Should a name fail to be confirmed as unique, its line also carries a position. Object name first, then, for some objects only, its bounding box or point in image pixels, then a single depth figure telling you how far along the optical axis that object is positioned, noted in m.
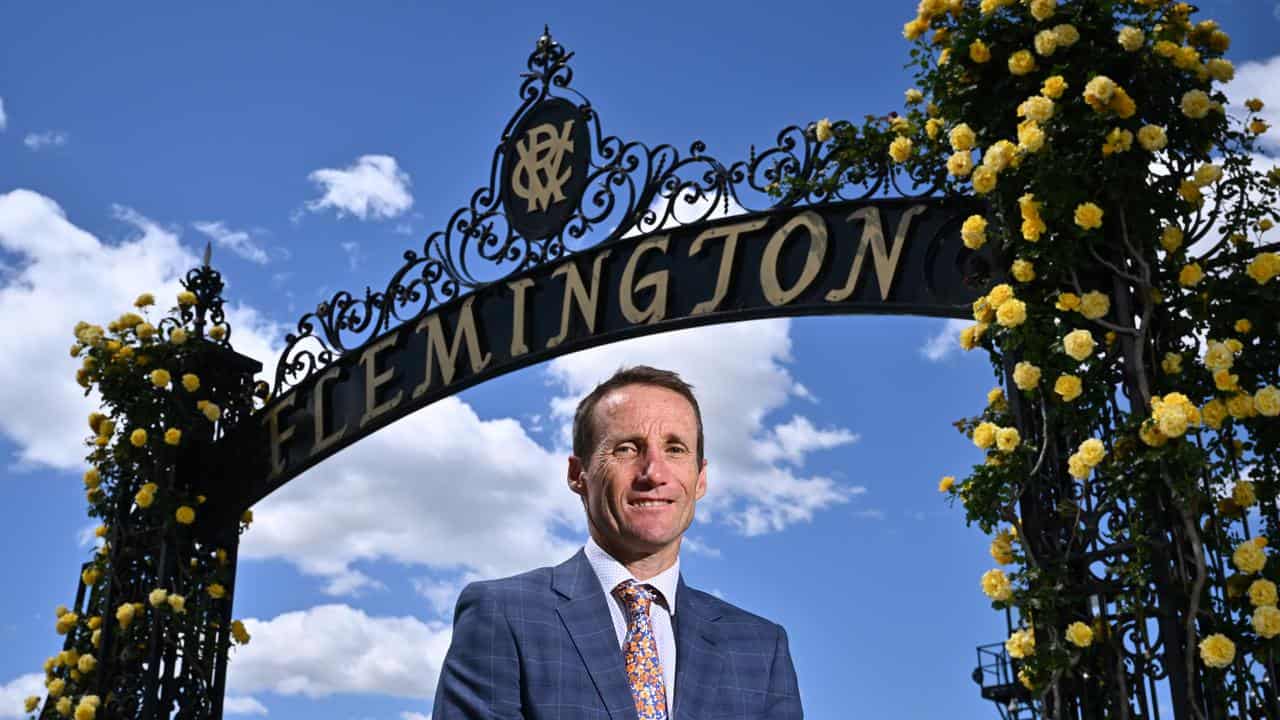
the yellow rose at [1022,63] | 4.23
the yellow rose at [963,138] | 4.34
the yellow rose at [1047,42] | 4.18
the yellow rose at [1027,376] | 3.95
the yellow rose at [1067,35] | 4.16
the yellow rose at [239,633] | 7.44
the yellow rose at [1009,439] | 3.97
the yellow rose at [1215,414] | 3.74
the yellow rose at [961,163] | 4.34
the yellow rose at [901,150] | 4.95
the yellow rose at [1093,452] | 3.73
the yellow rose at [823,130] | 5.44
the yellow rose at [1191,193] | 4.12
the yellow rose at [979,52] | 4.33
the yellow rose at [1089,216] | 3.99
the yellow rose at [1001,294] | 4.05
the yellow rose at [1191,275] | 3.99
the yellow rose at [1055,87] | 4.08
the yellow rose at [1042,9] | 4.22
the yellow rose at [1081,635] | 3.70
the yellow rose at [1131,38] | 4.12
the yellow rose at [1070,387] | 3.88
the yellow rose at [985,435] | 4.07
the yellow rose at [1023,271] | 4.08
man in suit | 1.95
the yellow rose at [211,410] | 7.54
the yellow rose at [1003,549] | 3.94
